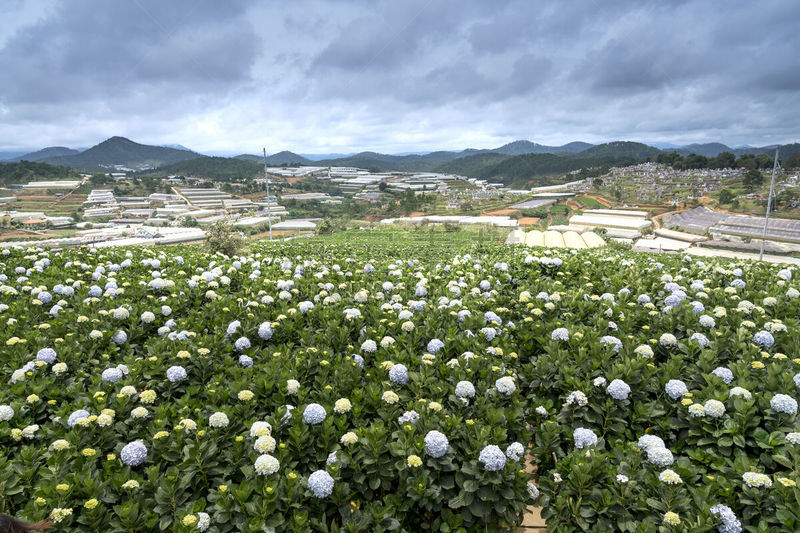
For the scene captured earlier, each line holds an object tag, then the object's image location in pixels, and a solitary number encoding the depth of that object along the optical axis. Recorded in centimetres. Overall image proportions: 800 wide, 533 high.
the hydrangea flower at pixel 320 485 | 245
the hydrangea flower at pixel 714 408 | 298
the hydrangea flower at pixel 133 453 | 269
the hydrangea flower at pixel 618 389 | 329
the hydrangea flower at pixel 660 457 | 271
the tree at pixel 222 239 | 1474
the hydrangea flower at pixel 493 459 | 257
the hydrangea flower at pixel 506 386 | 336
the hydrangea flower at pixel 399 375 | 348
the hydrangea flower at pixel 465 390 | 328
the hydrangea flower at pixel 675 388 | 326
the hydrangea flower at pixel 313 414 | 295
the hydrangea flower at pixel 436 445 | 266
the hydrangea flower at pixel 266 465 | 249
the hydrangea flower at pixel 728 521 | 226
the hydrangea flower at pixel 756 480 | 240
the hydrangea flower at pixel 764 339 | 388
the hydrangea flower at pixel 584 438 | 294
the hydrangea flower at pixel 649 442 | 282
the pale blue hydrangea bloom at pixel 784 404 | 287
